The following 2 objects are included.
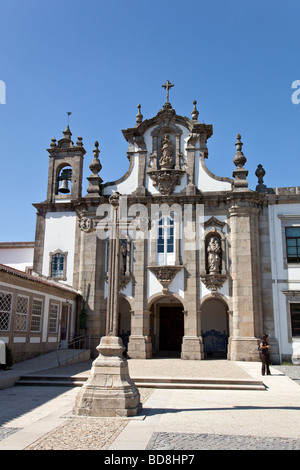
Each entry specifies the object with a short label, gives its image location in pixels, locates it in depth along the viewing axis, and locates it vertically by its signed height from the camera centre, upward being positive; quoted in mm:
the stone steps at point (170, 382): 12625 -1405
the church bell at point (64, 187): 24484 +7958
